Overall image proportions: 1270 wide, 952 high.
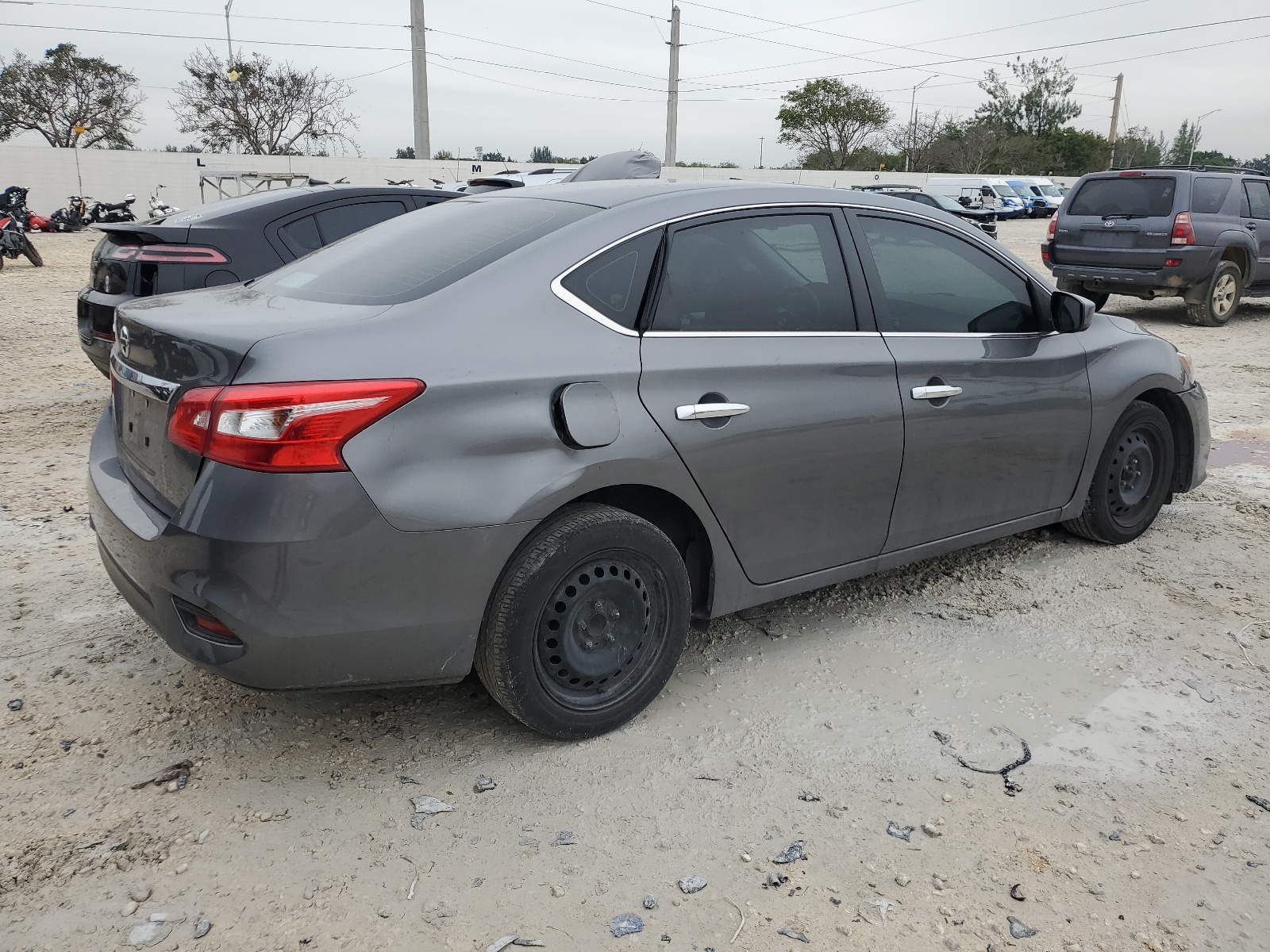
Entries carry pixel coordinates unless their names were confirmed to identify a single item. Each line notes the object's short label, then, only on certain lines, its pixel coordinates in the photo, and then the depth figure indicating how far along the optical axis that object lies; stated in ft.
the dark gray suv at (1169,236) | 37.60
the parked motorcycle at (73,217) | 87.51
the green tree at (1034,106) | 252.21
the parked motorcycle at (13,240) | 53.16
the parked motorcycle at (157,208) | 80.98
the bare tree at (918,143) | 231.09
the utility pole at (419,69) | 106.22
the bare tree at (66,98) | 151.43
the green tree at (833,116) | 212.02
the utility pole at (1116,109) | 253.65
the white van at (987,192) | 128.67
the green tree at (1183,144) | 281.95
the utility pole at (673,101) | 141.69
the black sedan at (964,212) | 68.42
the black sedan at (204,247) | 19.35
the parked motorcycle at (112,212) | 74.34
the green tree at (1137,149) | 257.96
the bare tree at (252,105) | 155.02
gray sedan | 8.09
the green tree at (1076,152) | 243.81
